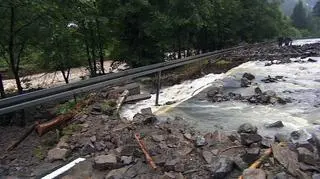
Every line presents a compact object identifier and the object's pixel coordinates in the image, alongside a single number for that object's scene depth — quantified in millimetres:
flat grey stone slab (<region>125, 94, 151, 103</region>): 11205
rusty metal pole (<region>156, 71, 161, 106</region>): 10491
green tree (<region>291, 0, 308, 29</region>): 112438
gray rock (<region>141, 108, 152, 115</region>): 8445
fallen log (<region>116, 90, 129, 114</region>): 10215
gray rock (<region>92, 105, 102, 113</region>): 9126
